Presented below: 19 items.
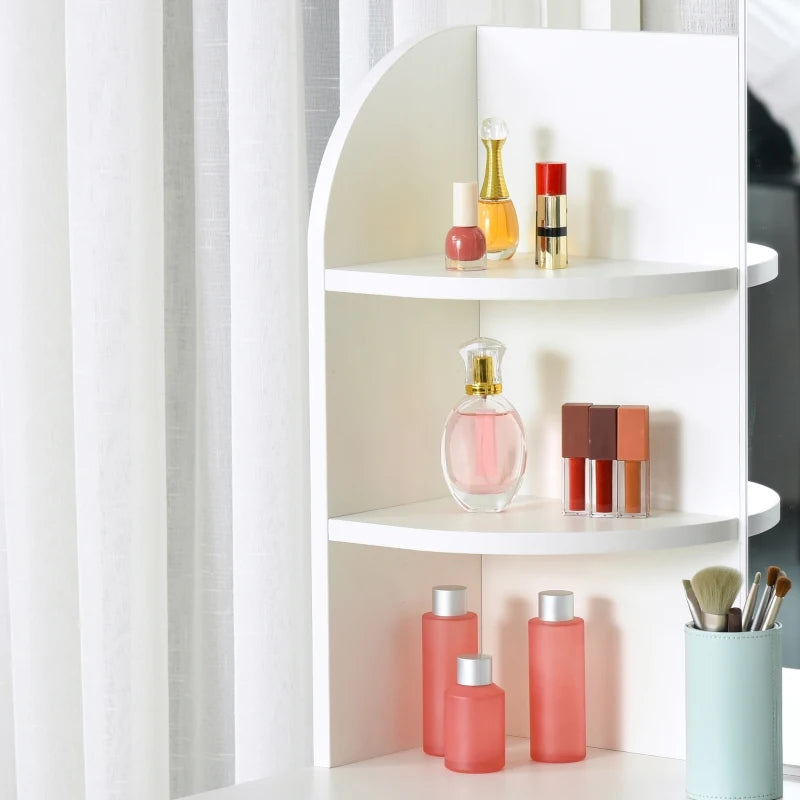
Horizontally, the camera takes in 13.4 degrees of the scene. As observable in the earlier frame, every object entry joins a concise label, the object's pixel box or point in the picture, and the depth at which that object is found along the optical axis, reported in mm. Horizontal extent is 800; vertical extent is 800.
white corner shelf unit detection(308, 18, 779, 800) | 2453
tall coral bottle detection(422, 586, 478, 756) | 2509
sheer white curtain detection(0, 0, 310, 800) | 2691
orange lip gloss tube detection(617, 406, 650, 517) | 2453
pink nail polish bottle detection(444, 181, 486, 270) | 2448
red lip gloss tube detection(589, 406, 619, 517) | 2458
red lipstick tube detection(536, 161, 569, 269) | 2471
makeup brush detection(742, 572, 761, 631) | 2375
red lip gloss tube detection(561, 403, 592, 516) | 2471
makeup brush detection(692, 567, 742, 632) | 2369
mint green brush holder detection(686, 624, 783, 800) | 2366
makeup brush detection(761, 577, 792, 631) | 2356
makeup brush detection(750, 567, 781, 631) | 2375
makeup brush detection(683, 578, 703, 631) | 2381
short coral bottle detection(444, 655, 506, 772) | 2462
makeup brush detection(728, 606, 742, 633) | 2375
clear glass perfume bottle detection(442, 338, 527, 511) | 2486
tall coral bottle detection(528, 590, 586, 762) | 2487
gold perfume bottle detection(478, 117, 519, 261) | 2495
